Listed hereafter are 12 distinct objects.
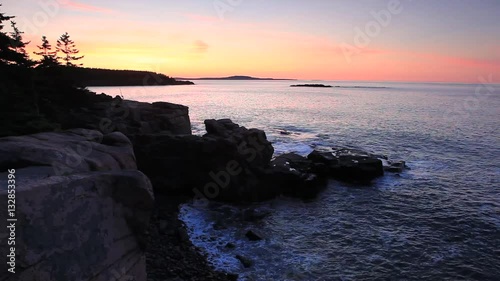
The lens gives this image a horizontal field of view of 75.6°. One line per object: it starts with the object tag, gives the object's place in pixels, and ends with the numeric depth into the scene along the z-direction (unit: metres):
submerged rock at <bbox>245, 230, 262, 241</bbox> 19.95
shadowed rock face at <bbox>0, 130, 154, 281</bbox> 7.80
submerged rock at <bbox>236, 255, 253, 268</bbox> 17.02
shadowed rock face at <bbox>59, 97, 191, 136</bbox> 30.52
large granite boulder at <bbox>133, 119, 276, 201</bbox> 27.48
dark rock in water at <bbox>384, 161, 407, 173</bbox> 35.22
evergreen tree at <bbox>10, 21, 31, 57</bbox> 27.56
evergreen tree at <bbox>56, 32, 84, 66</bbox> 44.56
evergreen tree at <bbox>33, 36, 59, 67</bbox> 34.84
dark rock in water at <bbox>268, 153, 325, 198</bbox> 27.97
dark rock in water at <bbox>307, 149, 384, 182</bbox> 32.25
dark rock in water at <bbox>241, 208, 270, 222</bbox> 23.05
